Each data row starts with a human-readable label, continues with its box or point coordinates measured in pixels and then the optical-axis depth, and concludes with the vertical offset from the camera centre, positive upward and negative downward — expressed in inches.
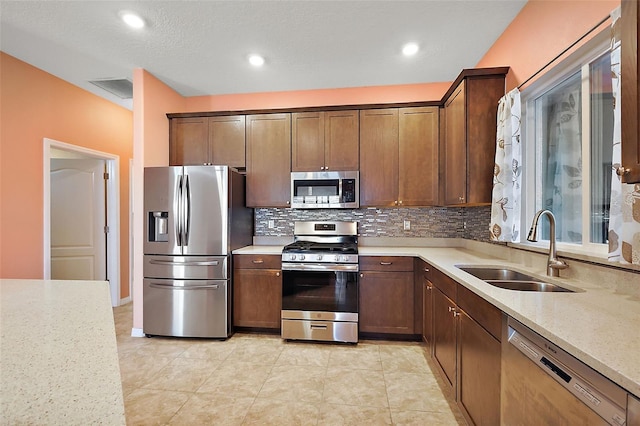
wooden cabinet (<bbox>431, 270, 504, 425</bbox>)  52.1 -29.7
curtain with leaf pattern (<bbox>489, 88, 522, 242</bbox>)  82.0 +10.9
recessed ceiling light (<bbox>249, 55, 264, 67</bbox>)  109.7 +57.6
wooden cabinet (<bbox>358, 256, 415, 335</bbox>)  111.1 -32.1
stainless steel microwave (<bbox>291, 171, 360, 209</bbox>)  124.0 +9.1
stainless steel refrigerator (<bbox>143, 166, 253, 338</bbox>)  113.5 -14.9
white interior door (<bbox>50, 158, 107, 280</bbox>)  145.6 -3.6
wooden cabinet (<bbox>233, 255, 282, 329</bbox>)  118.3 -32.1
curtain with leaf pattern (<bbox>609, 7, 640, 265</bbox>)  45.4 +0.7
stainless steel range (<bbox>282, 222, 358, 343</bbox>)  111.1 -32.0
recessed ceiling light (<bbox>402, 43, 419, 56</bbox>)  102.1 +57.6
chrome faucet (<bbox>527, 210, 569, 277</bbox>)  63.2 -8.8
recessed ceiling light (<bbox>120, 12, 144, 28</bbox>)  86.2 +57.9
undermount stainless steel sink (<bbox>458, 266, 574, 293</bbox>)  65.4 -17.1
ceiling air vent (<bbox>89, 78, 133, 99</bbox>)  129.5 +57.5
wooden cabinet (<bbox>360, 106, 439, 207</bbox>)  121.9 +22.9
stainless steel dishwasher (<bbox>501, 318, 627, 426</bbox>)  29.4 -21.2
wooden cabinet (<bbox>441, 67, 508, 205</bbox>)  92.1 +26.1
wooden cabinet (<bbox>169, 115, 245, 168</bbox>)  132.2 +32.3
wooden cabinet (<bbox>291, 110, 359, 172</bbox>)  125.9 +30.5
